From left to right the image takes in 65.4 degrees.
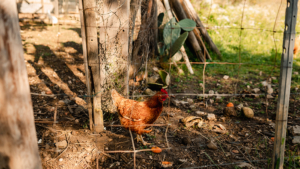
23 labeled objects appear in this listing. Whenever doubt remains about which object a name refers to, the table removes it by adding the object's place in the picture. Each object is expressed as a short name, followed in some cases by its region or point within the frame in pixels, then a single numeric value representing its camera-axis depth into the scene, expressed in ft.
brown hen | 8.92
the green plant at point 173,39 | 14.54
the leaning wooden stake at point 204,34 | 17.57
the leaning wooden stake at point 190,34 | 16.83
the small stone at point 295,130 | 9.26
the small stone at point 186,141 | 8.86
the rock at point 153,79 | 13.79
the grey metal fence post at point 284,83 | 6.47
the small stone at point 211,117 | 10.64
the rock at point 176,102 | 12.00
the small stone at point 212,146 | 8.61
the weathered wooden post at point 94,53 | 7.93
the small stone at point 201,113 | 11.14
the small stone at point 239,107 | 11.57
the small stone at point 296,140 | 8.89
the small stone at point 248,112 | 10.73
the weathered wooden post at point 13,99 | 4.07
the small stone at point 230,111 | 10.86
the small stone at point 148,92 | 12.52
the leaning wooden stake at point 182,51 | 16.08
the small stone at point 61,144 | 8.32
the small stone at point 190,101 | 12.40
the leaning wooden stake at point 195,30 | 17.26
